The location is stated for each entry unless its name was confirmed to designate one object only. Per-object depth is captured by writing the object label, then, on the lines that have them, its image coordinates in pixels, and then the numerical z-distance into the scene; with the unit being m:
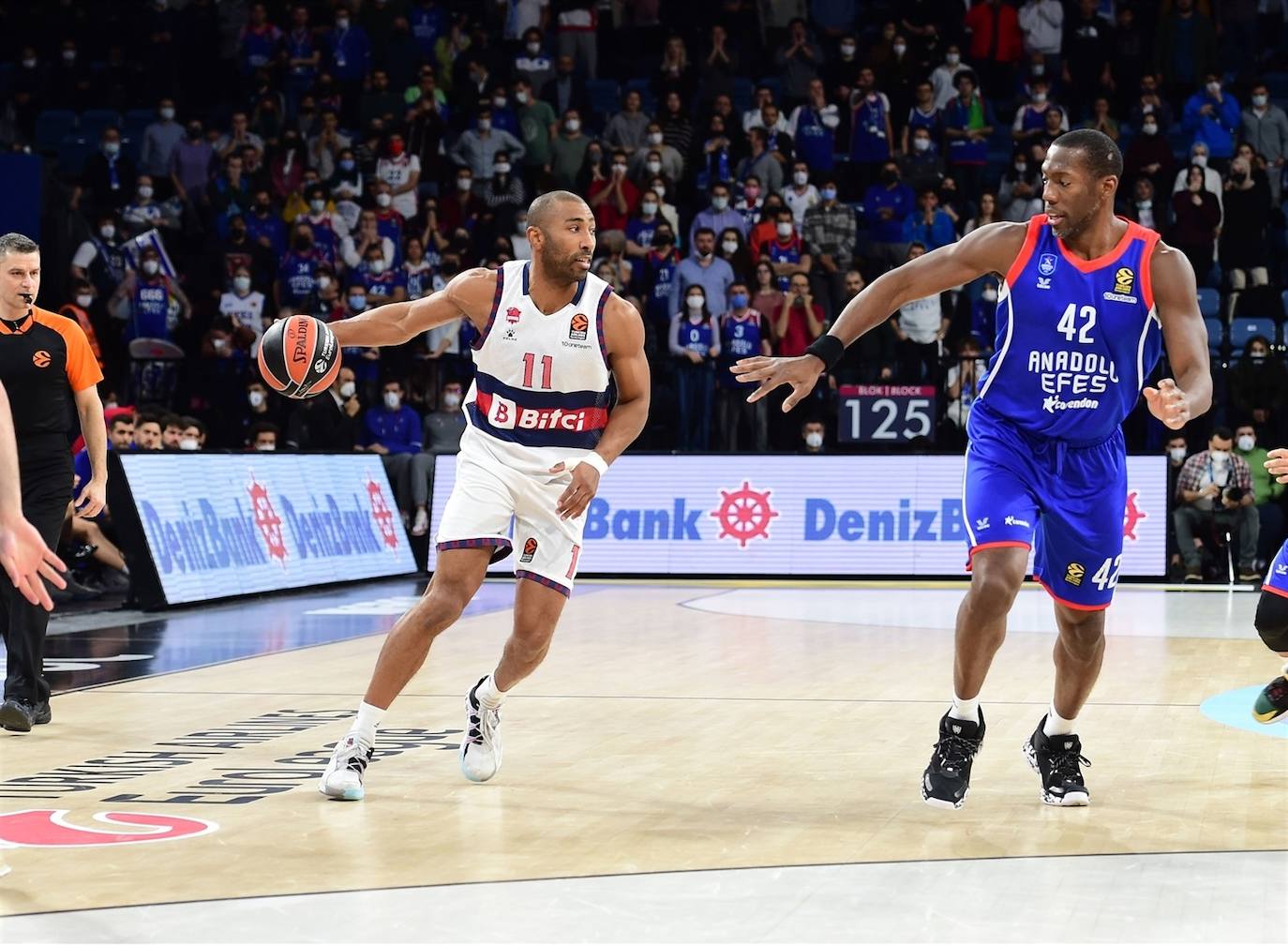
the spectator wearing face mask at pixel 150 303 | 20.81
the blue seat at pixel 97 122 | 24.52
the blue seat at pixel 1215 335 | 18.66
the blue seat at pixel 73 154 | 24.19
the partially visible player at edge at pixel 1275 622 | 6.66
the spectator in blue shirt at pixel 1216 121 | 20.89
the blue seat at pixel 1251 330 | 18.72
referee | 8.12
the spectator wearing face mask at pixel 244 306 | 20.75
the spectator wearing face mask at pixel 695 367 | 18.84
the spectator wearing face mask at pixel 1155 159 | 20.50
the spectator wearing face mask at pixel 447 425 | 19.20
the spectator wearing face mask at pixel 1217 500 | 16.95
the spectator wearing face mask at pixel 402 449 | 18.27
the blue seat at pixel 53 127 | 24.64
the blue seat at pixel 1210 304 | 19.17
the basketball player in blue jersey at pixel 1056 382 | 6.10
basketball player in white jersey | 6.65
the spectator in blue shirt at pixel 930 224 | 19.80
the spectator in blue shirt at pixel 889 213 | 20.03
